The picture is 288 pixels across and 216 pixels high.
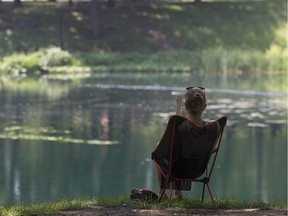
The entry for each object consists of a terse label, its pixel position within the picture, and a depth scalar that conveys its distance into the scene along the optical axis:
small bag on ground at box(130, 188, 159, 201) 14.17
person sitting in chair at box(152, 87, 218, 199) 13.45
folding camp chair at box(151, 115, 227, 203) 13.64
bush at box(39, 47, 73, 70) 88.00
